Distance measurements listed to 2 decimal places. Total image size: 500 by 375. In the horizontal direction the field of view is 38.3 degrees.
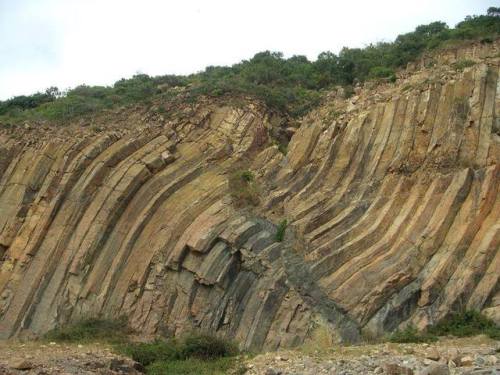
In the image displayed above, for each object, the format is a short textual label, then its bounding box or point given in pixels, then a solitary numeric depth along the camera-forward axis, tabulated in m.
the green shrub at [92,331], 19.66
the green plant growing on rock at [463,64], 23.88
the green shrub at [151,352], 18.19
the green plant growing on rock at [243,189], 22.25
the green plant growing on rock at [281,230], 20.95
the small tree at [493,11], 32.66
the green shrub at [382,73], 28.09
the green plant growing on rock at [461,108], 21.82
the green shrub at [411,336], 16.94
